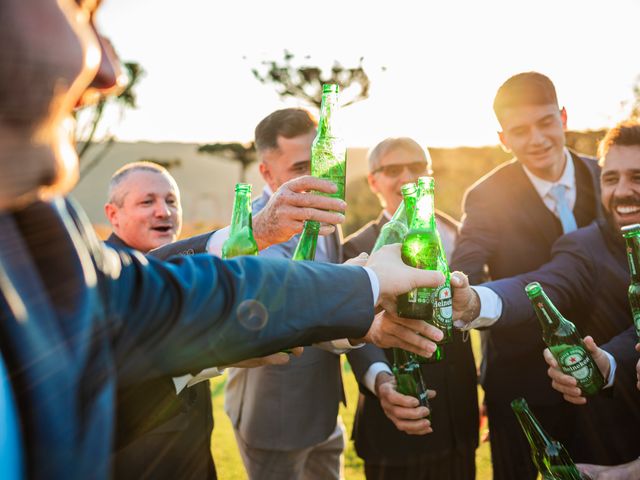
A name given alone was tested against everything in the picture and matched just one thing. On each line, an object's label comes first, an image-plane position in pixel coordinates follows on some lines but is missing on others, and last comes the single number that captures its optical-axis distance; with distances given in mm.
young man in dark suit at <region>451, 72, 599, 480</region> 3268
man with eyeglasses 3197
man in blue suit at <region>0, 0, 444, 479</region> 848
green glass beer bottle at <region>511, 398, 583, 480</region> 2270
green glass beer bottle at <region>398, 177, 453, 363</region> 1968
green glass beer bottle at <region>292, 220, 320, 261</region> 2238
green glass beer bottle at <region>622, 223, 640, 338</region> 2229
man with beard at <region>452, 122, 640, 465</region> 2426
